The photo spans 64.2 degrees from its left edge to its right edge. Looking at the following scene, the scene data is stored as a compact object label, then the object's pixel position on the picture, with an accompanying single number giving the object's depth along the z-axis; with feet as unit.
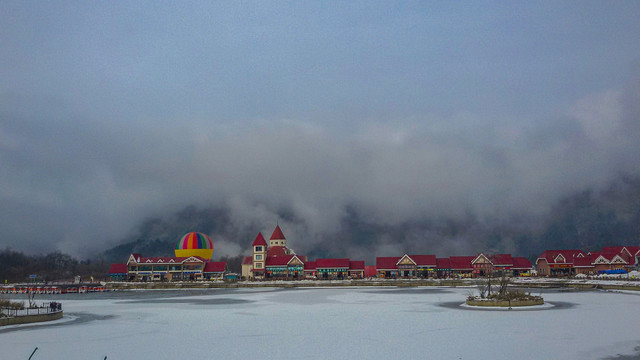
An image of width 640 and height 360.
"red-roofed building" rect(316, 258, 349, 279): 439.63
